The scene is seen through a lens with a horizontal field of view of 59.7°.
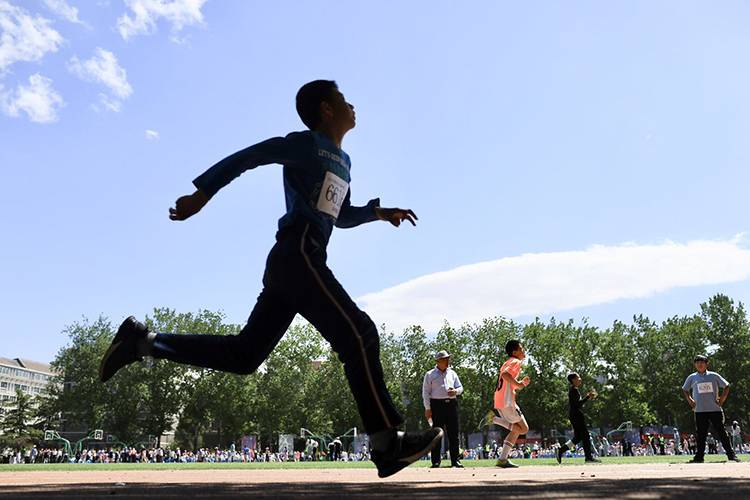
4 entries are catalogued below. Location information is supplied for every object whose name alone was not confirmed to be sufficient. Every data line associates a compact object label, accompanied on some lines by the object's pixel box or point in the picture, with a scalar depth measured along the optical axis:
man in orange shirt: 10.42
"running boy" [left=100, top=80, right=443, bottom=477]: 3.62
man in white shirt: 11.34
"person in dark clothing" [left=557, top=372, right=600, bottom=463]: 14.12
